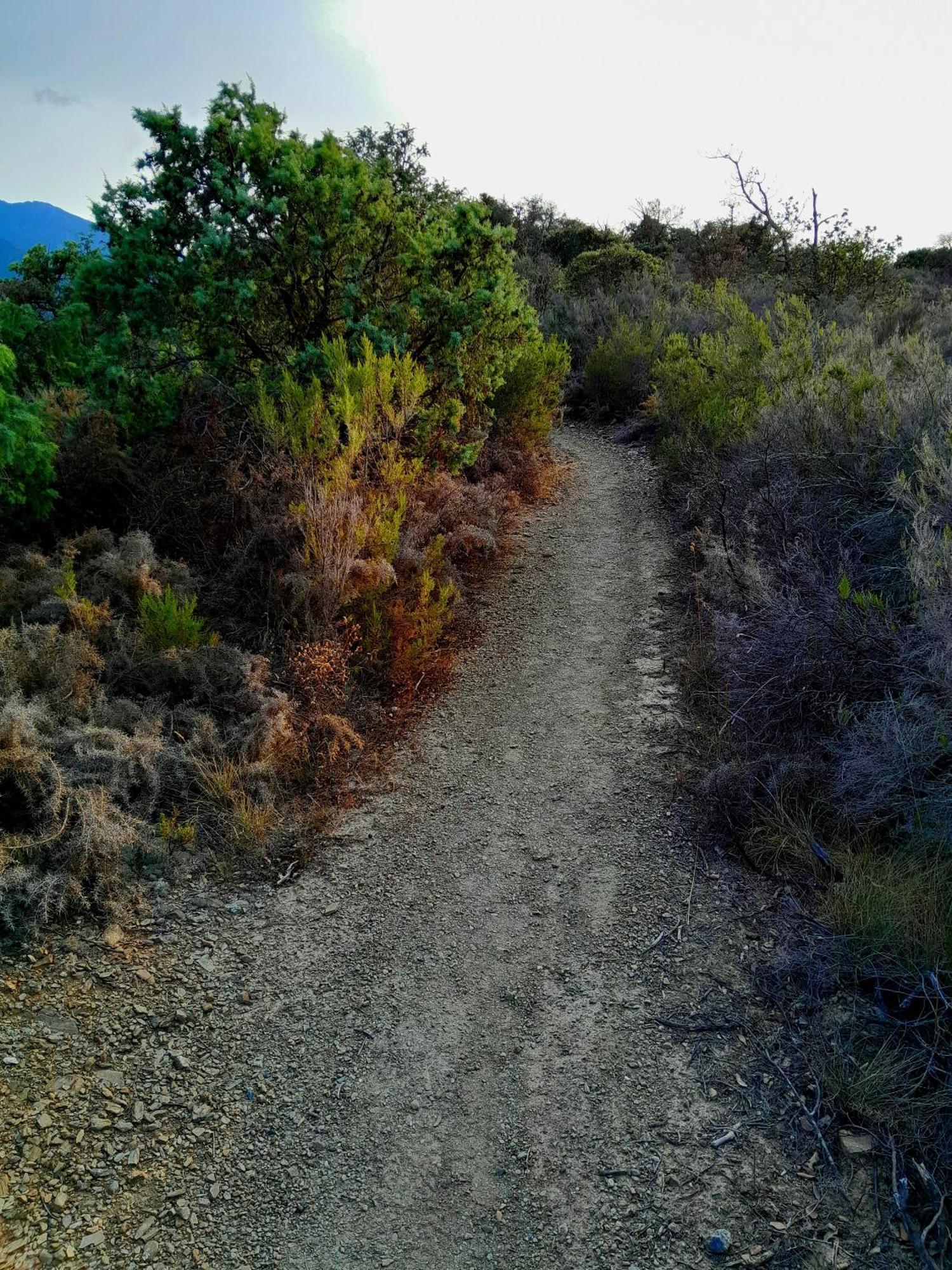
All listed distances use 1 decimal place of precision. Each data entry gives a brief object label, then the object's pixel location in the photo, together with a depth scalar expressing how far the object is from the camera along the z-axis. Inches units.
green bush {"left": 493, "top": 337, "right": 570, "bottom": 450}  408.5
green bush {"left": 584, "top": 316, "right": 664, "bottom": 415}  539.5
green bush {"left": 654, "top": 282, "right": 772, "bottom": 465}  333.7
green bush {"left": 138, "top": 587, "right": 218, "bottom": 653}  183.8
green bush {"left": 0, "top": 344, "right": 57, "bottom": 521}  187.0
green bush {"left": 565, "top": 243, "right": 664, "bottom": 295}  783.1
